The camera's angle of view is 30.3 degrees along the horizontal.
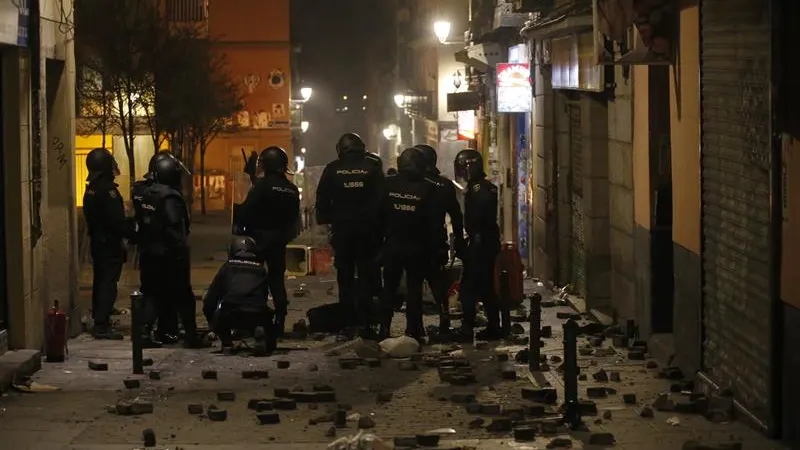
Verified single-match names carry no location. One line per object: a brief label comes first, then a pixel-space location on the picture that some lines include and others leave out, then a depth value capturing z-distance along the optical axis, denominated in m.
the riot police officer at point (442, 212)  15.26
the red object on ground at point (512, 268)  18.03
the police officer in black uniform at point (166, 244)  15.06
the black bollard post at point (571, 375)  10.16
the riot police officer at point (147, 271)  15.12
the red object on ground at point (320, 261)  24.62
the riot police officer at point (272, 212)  15.38
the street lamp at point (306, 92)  62.34
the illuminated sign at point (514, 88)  24.22
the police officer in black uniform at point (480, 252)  15.49
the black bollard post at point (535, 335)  12.83
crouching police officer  14.00
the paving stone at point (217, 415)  10.88
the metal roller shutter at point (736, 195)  10.18
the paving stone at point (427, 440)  9.74
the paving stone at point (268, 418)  10.75
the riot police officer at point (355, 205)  15.52
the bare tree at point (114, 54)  37.42
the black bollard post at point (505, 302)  14.82
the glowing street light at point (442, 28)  41.44
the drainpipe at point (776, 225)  9.66
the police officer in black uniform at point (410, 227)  14.90
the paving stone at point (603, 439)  9.79
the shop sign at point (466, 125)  39.85
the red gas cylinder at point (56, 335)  13.70
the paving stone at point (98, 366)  13.29
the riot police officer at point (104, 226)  15.63
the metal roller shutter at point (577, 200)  19.52
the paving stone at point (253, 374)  12.88
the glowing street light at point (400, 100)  67.09
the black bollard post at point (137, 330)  12.76
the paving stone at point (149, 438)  9.83
